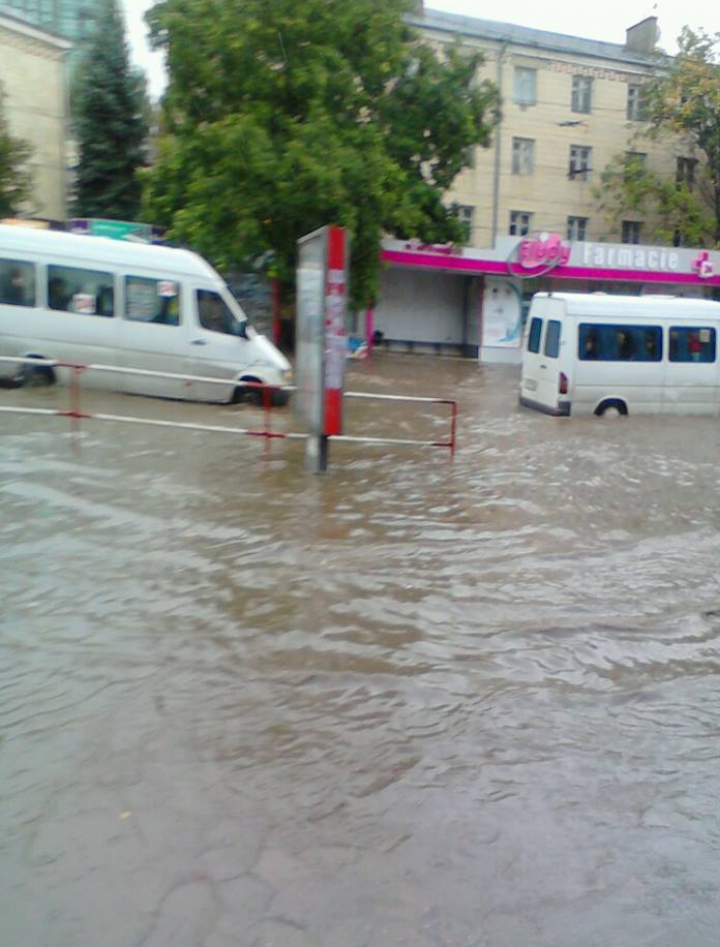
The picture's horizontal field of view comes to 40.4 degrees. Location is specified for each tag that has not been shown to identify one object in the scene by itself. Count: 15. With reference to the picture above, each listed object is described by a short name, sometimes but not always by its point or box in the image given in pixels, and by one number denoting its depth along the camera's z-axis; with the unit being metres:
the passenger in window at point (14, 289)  14.85
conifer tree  29.33
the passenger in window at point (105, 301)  15.08
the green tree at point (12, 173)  25.08
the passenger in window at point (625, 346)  17.09
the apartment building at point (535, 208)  32.66
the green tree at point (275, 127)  21.38
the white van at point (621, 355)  16.86
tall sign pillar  9.84
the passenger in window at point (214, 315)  15.44
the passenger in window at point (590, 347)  16.81
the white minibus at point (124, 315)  14.92
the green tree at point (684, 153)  34.84
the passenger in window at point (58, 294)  14.98
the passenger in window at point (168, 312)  15.30
